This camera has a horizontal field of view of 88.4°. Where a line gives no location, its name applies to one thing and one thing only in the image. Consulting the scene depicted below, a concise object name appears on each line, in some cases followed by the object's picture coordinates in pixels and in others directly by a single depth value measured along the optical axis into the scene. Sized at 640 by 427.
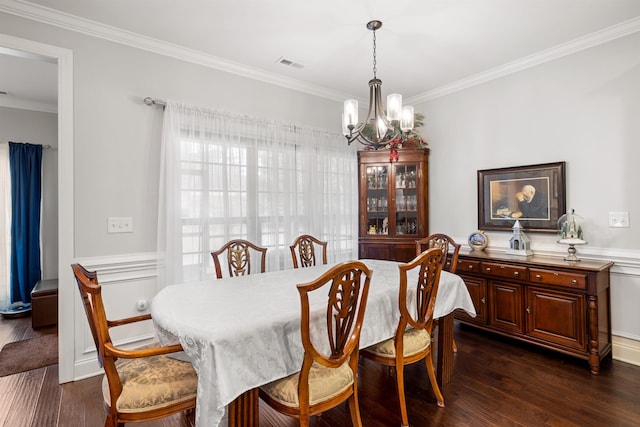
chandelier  2.53
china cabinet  4.23
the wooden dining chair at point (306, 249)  3.23
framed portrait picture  3.21
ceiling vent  3.36
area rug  2.81
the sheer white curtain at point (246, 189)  3.03
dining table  1.37
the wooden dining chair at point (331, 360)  1.48
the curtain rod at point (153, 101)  2.94
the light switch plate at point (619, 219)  2.81
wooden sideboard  2.65
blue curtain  4.31
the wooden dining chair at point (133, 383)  1.41
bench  3.74
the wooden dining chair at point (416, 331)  1.94
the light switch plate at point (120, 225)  2.80
